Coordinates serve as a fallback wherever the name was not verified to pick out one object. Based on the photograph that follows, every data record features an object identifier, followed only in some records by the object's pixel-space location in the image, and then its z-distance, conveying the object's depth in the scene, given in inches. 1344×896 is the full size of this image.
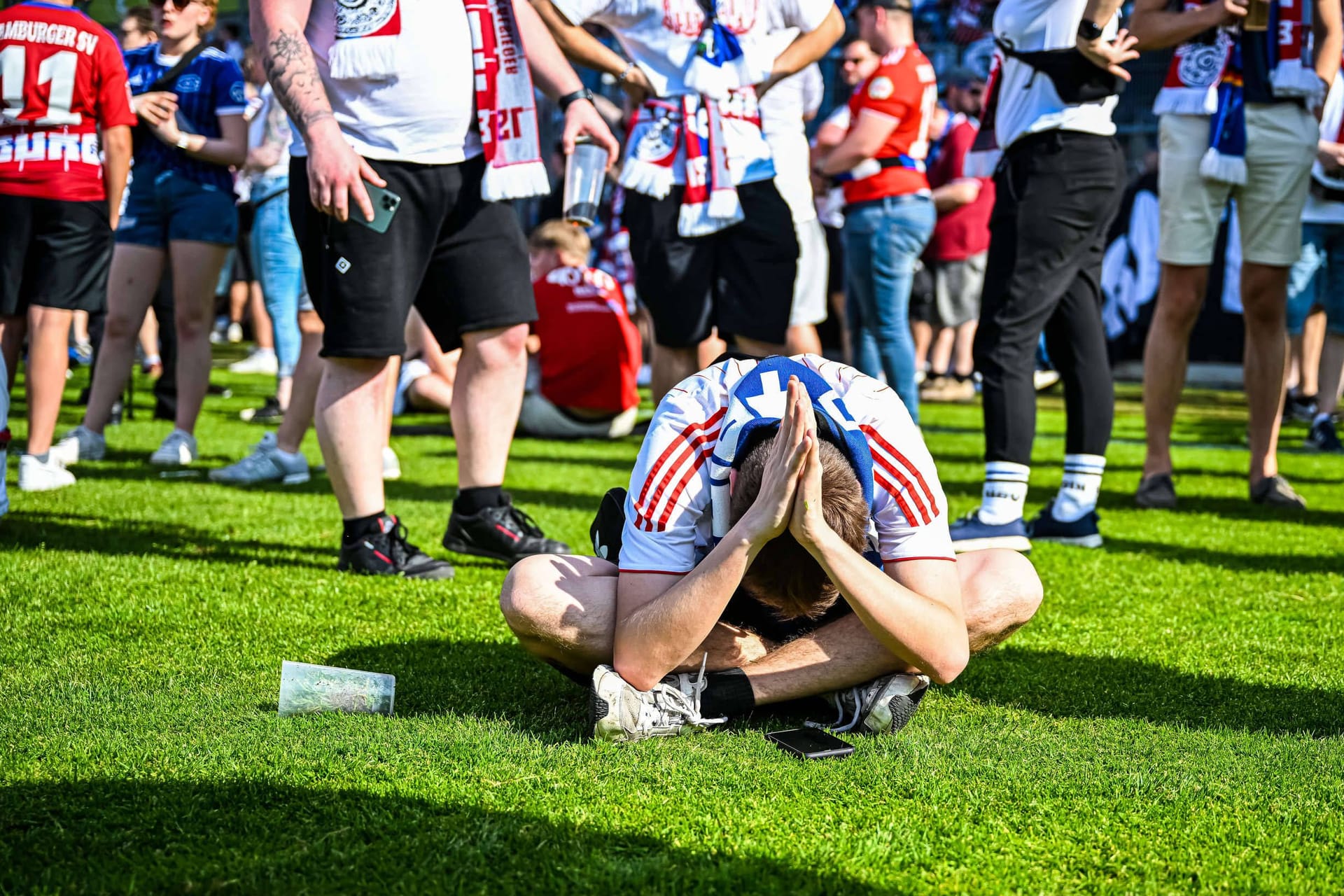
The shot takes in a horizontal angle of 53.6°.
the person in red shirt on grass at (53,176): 193.5
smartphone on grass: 89.0
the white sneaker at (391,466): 225.0
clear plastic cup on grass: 95.2
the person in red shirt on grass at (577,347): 291.0
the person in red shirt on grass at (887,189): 261.7
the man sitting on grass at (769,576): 86.4
